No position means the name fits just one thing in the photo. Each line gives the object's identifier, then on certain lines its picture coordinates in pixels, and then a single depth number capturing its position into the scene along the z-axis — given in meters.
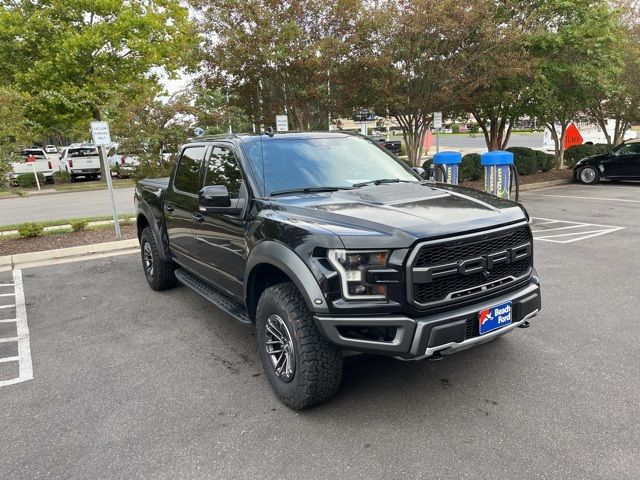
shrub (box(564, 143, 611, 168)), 19.91
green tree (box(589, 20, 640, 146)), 14.98
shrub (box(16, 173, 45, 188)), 21.77
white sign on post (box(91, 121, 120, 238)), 8.35
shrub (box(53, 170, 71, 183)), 24.53
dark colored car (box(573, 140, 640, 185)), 14.91
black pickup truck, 2.83
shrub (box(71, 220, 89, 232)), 9.97
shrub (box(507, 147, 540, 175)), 17.05
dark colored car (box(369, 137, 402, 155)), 33.22
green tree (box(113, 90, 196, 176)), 10.62
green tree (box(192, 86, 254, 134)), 11.16
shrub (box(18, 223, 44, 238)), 9.37
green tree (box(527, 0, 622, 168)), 12.66
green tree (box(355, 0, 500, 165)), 11.15
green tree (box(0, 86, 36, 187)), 8.45
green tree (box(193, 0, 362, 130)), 10.84
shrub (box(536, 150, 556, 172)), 17.80
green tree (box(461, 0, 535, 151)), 11.83
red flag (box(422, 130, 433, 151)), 18.08
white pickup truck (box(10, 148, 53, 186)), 21.95
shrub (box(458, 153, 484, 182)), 15.15
